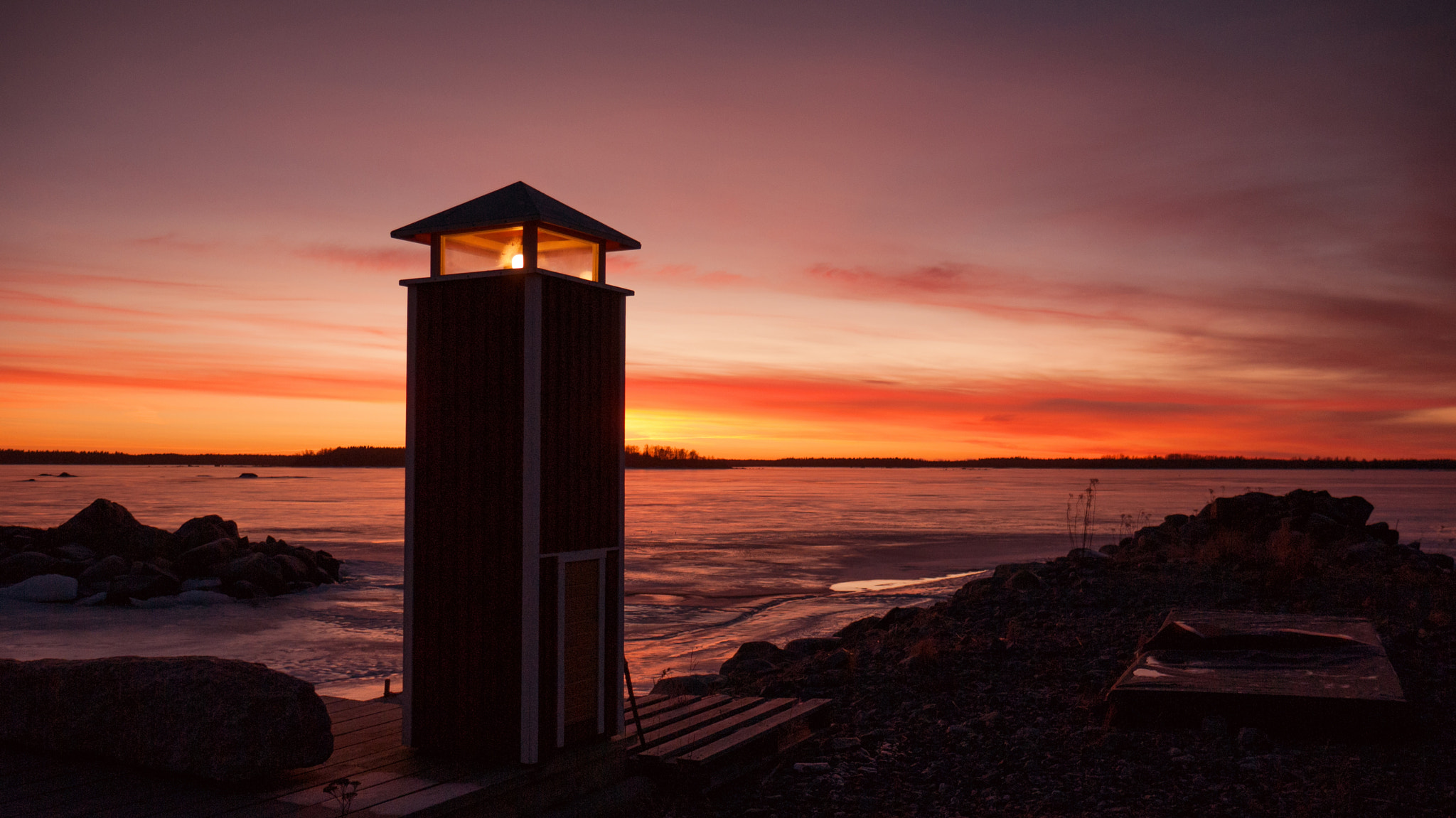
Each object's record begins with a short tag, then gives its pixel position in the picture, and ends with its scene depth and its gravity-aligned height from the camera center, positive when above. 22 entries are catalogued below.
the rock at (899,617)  15.16 -2.62
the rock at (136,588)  20.67 -2.89
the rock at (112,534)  24.14 -2.00
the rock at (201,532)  24.19 -1.99
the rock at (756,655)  12.62 -2.75
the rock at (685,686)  11.09 -2.73
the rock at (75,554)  23.34 -2.39
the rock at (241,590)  21.69 -3.07
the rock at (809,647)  13.48 -2.75
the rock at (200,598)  21.06 -3.17
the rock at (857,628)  15.13 -2.80
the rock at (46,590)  20.83 -2.93
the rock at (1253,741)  7.55 -2.29
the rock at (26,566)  21.95 -2.55
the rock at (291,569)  23.69 -2.82
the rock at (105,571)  21.33 -2.61
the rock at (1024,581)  15.30 -2.06
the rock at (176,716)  5.84 -1.66
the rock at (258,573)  22.11 -2.75
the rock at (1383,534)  20.65 -1.76
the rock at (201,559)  22.80 -2.50
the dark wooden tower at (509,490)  6.81 -0.25
